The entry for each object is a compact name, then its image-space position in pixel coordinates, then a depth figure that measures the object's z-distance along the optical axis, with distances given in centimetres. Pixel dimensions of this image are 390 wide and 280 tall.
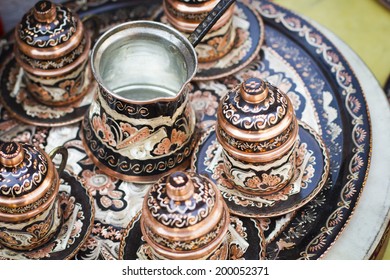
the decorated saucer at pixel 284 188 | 88
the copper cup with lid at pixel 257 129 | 84
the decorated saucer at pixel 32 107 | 97
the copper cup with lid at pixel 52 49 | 92
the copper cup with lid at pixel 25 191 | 82
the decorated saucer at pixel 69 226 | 86
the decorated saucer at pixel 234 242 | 86
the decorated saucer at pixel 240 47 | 99
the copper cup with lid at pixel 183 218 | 79
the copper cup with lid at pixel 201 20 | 96
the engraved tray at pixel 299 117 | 88
